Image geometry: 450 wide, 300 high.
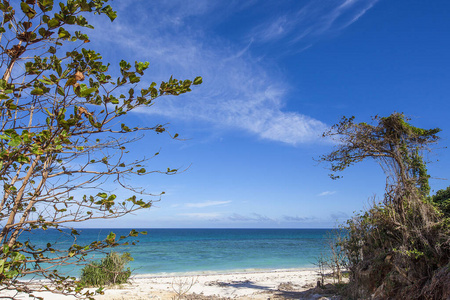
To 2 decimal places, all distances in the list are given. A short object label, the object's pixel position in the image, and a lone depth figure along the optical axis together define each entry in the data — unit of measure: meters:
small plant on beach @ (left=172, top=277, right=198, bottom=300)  11.16
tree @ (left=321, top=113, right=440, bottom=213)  9.15
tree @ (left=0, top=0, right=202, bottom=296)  1.80
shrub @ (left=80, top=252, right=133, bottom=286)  12.21
